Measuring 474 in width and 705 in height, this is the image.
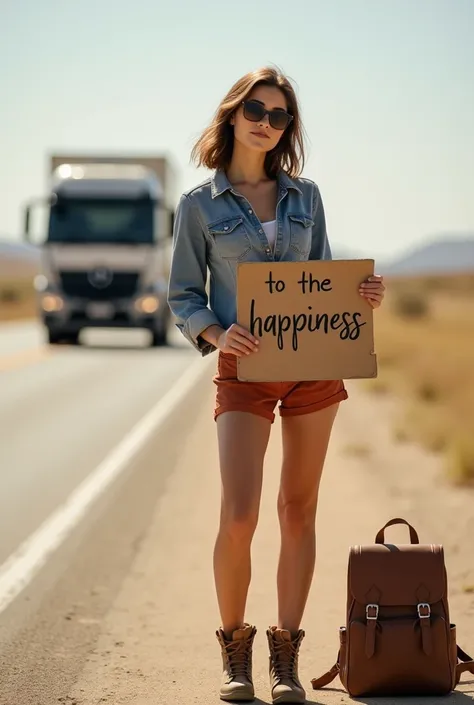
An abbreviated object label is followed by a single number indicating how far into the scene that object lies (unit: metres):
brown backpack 7.79
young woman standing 7.83
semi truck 43.08
